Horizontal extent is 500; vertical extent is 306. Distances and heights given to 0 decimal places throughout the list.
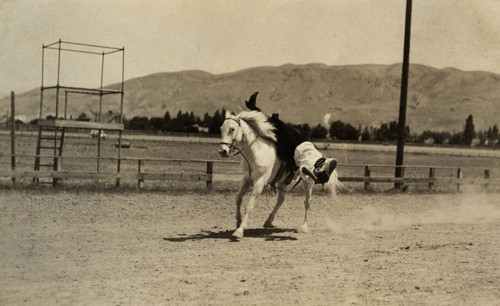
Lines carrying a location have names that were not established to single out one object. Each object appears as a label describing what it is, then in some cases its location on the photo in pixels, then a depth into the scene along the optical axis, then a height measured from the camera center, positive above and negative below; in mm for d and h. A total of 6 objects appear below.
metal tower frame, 15648 +47
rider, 9789 -348
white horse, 9102 -274
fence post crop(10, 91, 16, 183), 15109 -381
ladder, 15746 -1073
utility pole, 19781 +1659
